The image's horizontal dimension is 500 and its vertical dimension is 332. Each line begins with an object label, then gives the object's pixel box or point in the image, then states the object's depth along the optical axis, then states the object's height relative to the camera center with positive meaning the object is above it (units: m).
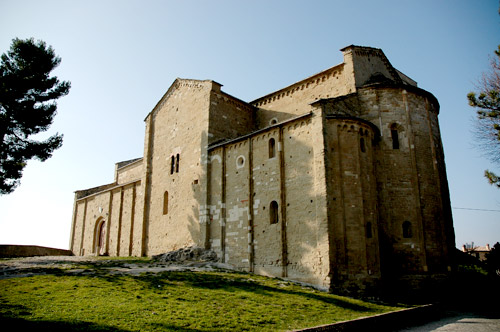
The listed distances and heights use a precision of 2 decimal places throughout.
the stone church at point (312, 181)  15.42 +3.27
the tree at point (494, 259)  22.71 -0.97
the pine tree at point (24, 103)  17.64 +7.22
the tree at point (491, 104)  14.09 +5.52
